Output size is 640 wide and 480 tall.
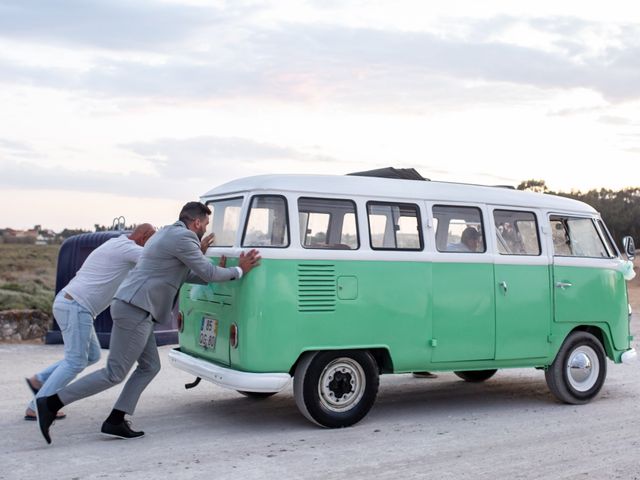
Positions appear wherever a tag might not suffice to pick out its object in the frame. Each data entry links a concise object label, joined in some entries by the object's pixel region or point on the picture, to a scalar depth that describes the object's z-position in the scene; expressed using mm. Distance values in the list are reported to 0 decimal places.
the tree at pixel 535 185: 37341
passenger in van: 8836
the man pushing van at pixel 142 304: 7410
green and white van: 7723
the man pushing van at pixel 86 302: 7746
